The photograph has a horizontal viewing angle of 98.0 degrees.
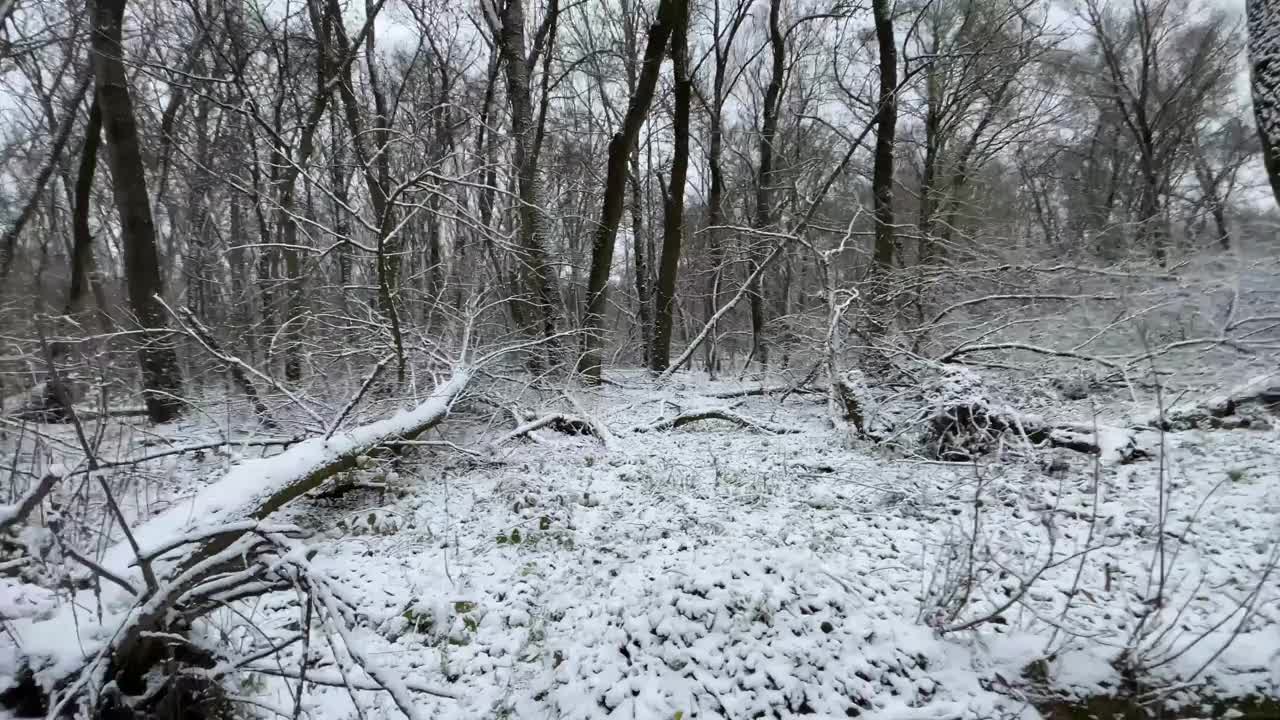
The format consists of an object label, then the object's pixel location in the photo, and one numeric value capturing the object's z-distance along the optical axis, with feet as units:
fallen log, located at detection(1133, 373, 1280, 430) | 17.66
